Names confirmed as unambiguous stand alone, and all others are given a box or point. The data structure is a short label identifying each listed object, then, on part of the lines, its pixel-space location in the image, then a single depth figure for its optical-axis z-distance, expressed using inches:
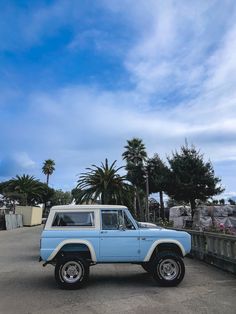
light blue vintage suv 204.7
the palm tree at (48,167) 2381.0
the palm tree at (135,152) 1284.3
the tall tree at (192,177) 739.2
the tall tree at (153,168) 1183.4
